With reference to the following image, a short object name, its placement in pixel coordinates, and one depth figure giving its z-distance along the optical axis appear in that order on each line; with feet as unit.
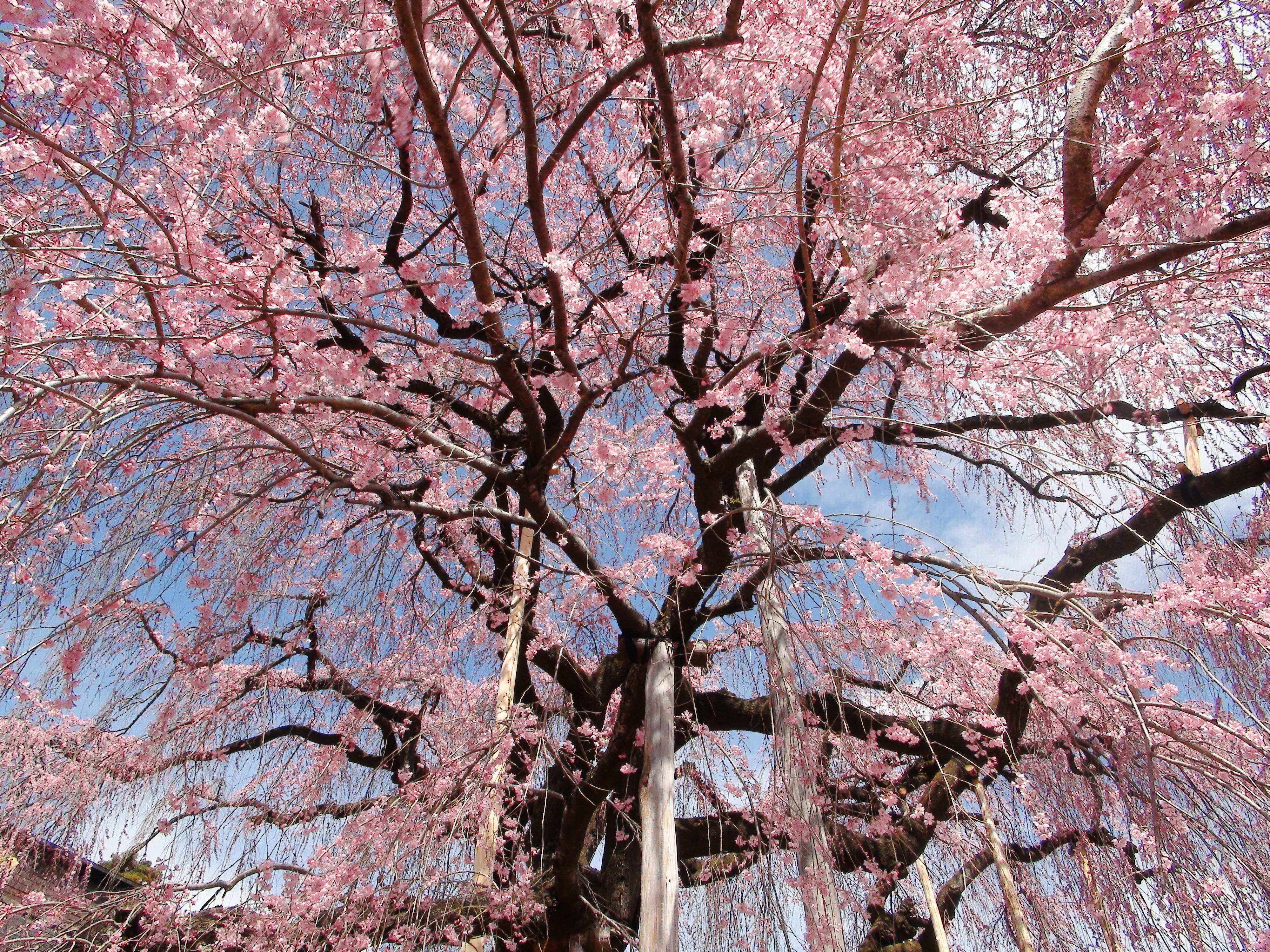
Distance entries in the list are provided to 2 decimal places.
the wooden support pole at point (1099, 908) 11.48
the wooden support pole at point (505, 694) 11.66
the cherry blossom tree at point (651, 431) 8.75
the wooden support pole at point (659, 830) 10.03
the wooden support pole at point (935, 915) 16.56
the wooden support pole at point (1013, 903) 14.66
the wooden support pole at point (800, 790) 9.27
